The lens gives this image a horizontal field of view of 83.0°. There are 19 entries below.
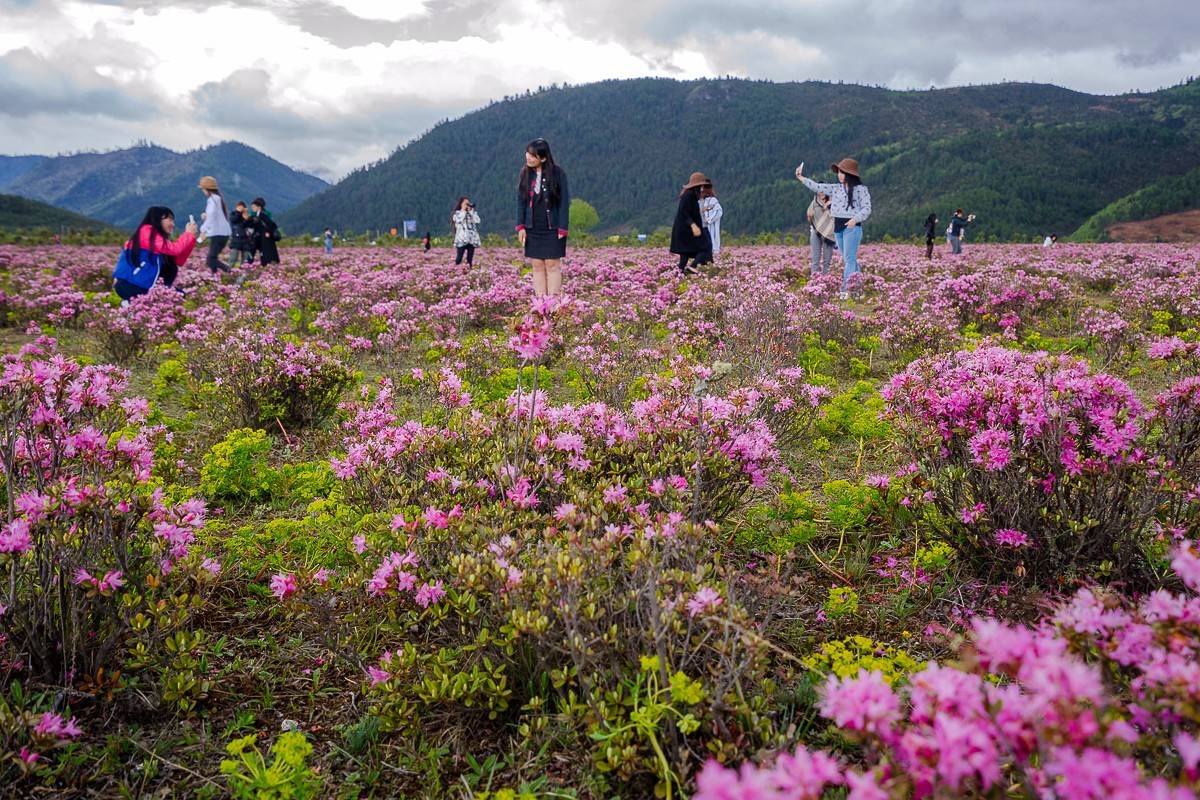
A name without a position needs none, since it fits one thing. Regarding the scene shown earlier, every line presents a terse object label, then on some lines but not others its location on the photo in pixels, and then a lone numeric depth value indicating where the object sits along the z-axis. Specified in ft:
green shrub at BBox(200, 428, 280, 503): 14.46
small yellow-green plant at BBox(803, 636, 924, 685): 7.59
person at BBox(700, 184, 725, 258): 45.03
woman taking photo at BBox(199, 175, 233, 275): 45.88
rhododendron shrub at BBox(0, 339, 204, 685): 7.49
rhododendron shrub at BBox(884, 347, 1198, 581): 9.32
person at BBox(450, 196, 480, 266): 57.06
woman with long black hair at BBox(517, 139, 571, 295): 30.71
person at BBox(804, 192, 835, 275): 41.50
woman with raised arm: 37.91
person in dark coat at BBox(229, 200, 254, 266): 54.95
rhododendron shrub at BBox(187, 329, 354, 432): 18.19
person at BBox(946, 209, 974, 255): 88.99
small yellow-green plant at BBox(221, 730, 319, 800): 6.42
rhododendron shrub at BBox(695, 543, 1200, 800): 3.39
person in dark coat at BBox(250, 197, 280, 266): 56.50
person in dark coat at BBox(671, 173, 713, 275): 40.83
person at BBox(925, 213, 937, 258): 83.05
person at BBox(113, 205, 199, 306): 32.89
